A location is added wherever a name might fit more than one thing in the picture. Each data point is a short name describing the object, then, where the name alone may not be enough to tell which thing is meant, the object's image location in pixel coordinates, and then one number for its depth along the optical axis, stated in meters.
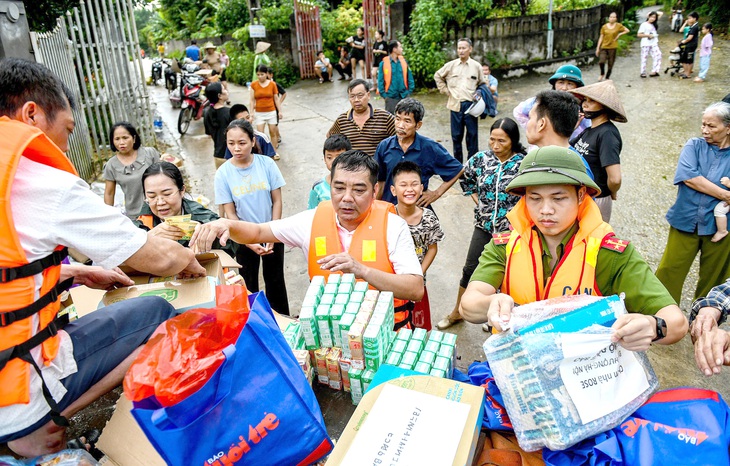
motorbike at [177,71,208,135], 11.16
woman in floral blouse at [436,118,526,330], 3.58
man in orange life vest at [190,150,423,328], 2.59
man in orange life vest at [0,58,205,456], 1.46
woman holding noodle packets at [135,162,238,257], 3.22
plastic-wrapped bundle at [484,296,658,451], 1.48
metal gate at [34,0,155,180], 6.98
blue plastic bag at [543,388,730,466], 1.46
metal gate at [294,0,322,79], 15.55
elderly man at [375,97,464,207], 4.07
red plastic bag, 1.31
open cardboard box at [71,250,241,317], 2.17
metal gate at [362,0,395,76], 12.98
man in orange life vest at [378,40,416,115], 8.16
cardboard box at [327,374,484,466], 1.43
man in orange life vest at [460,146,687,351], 1.89
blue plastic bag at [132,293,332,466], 1.33
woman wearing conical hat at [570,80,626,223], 3.58
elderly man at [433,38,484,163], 7.28
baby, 3.50
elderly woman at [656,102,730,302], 3.48
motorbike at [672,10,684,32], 16.28
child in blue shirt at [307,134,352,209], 3.97
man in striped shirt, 4.73
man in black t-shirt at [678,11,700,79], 11.12
